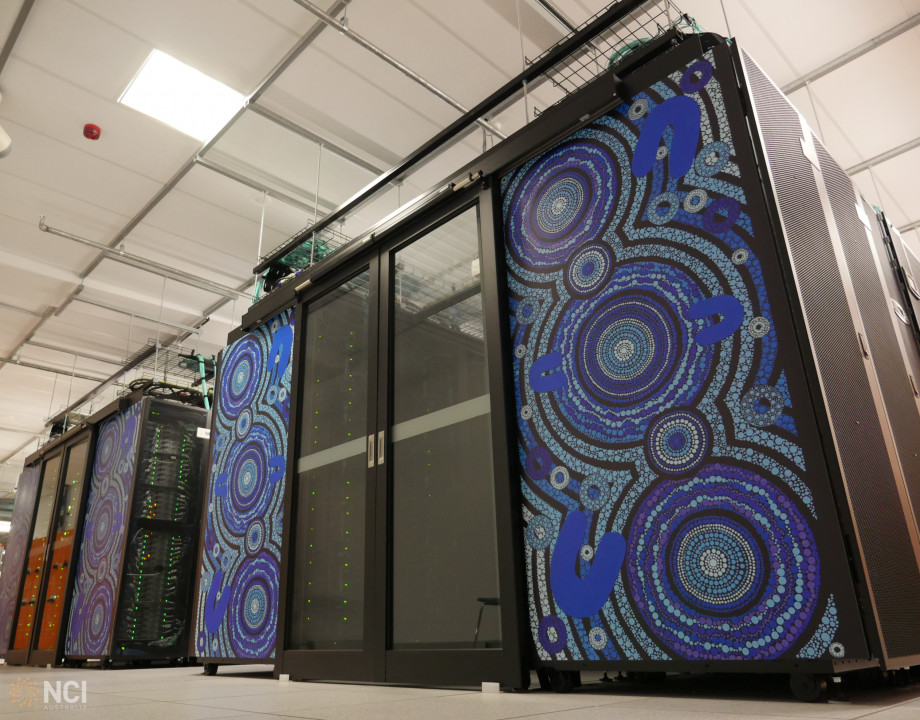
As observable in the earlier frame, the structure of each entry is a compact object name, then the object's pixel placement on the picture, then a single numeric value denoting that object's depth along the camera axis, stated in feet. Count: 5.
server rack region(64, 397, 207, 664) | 17.35
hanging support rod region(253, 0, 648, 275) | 7.82
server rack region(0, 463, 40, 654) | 23.65
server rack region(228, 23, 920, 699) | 5.26
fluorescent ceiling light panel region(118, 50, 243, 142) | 14.78
